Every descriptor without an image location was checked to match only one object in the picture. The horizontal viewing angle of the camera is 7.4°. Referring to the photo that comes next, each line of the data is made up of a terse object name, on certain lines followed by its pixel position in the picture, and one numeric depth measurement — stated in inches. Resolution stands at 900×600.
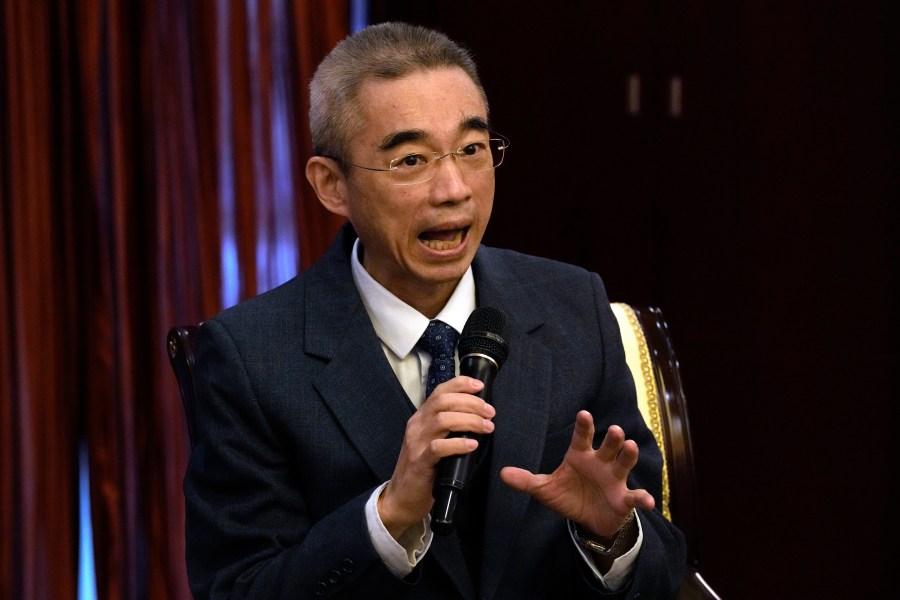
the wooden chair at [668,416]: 269.0
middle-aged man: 258.0
